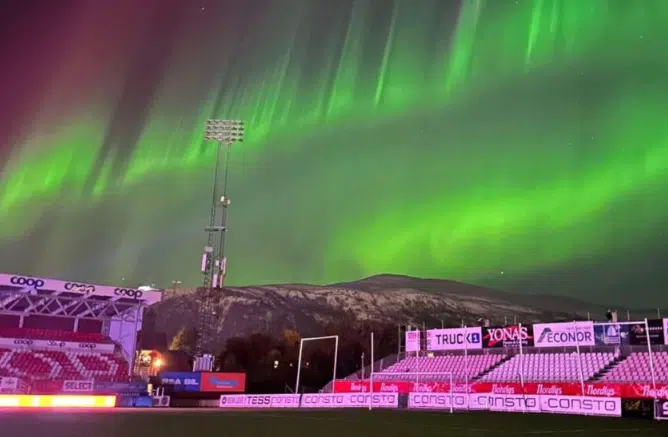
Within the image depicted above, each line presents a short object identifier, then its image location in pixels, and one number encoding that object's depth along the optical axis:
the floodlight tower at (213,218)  54.22
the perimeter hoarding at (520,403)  31.42
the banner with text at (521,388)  34.16
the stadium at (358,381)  25.02
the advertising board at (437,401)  37.25
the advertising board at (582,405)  31.08
